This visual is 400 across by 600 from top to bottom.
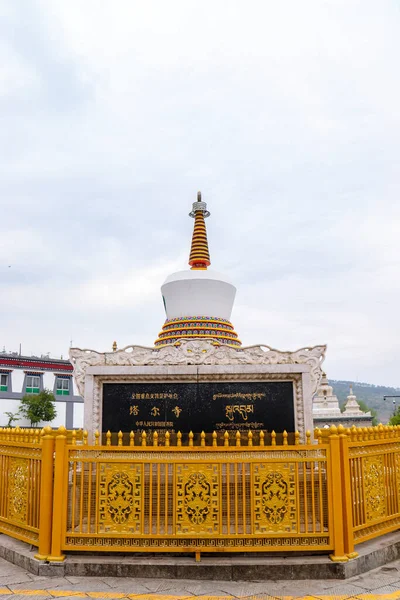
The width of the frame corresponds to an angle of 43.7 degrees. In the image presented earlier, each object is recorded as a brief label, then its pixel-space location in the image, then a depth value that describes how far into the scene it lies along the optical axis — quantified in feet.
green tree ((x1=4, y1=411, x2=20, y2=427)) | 133.49
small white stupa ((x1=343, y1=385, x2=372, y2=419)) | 82.58
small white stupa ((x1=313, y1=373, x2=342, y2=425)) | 78.62
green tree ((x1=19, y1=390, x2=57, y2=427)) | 133.59
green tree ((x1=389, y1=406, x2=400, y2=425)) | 113.50
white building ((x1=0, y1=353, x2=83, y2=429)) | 138.00
